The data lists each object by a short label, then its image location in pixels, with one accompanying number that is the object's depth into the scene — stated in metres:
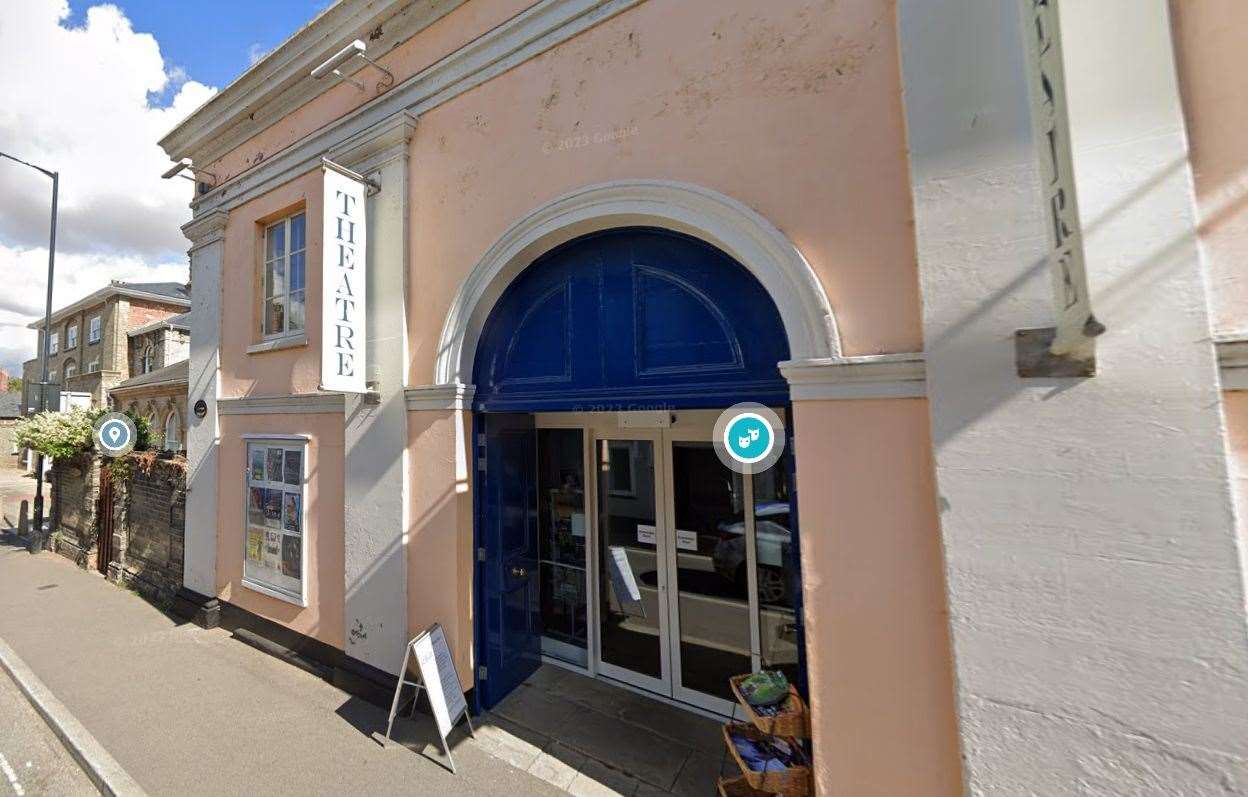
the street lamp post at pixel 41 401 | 10.69
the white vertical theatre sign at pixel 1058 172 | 2.01
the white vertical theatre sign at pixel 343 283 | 4.71
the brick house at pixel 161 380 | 16.77
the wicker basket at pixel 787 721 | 3.10
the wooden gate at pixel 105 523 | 8.98
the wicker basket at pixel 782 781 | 3.01
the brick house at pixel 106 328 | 23.17
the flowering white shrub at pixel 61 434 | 9.50
